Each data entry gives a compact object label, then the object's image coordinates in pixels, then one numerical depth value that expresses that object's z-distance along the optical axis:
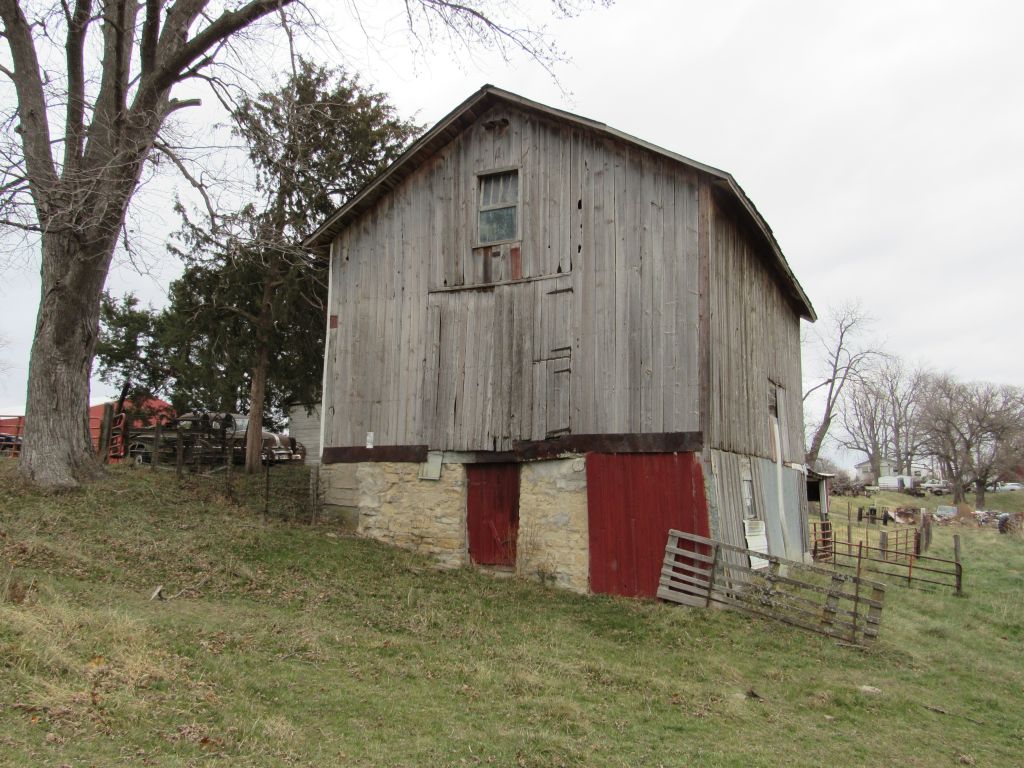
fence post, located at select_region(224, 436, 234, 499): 16.55
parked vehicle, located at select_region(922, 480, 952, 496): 66.81
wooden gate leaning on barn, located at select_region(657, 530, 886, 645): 10.31
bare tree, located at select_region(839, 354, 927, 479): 73.12
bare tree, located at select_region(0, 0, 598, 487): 12.66
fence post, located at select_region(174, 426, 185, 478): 17.87
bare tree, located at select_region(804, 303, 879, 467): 48.31
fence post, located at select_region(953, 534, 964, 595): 16.70
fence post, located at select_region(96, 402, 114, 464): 19.23
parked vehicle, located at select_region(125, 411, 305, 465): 20.75
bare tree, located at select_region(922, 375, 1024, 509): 56.00
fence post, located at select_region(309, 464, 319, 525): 15.09
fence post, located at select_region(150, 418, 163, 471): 19.39
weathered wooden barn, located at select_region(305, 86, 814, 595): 12.05
